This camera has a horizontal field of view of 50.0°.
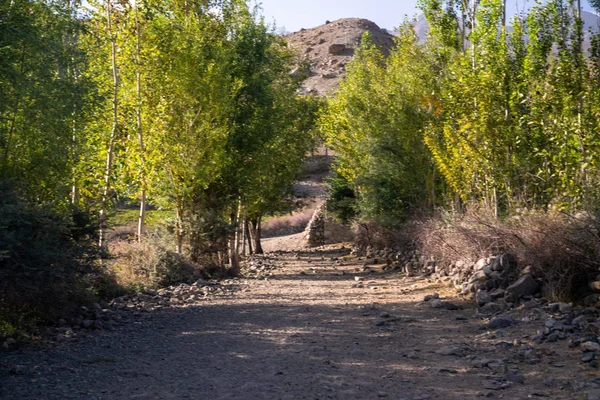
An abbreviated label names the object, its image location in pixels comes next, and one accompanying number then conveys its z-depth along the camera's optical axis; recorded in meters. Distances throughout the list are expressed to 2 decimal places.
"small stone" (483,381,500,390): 7.33
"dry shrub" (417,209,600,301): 11.13
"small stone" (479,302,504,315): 11.92
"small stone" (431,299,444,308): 13.34
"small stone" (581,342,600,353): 8.23
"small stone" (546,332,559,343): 9.17
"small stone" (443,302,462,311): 13.02
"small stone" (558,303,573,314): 10.45
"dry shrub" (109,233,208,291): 16.27
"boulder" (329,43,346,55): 104.62
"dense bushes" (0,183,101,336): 8.84
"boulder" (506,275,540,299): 11.92
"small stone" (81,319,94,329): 10.79
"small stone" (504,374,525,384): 7.52
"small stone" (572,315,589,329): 9.46
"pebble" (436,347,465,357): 9.10
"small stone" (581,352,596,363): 7.94
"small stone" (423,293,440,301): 14.33
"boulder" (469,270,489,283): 13.41
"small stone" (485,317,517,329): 10.68
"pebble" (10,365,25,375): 7.80
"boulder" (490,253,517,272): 13.04
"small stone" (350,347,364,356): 9.20
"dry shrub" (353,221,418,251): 22.91
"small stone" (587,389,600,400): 6.47
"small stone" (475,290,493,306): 12.54
